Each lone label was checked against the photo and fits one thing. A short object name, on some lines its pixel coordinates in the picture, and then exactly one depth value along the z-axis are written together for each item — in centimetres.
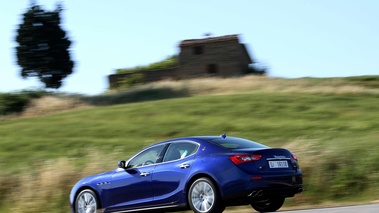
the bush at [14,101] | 5738
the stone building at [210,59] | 7556
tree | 6844
